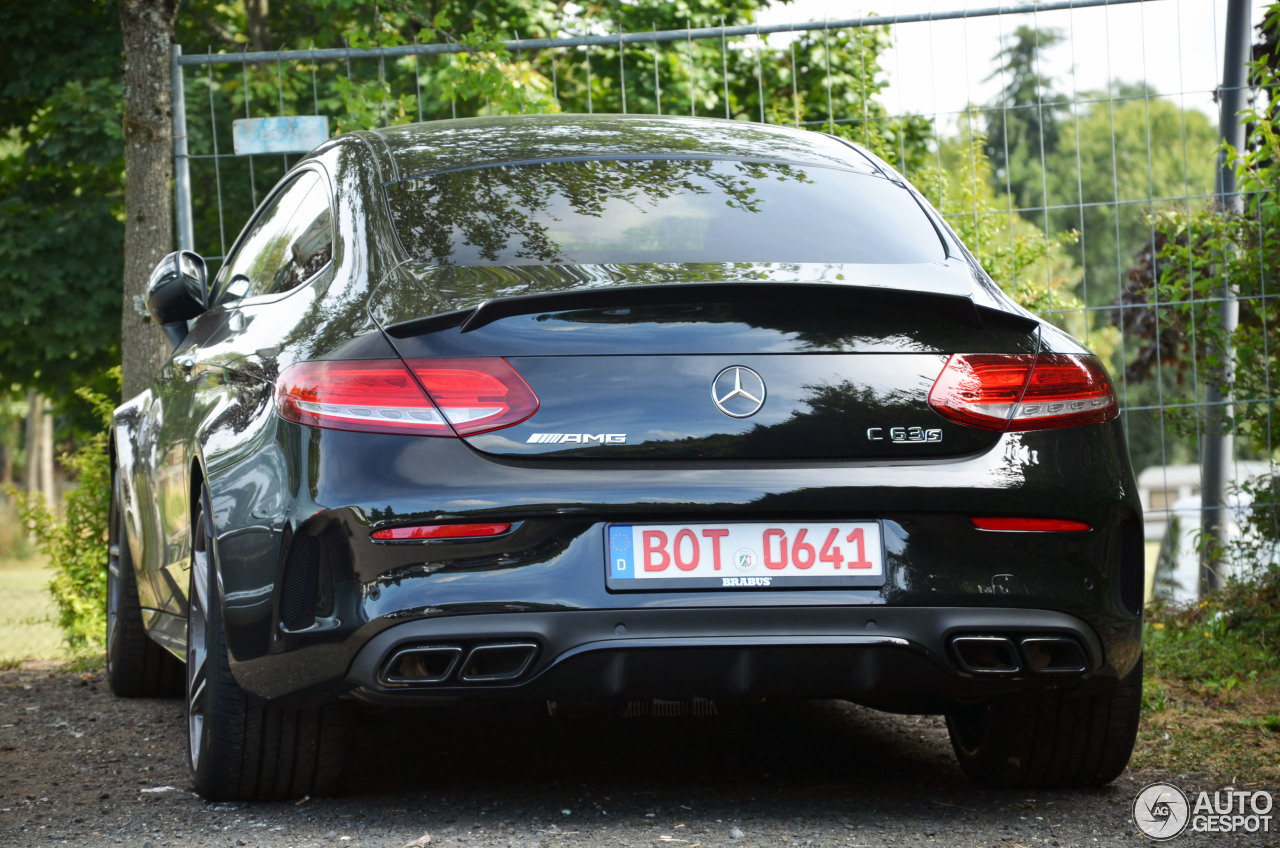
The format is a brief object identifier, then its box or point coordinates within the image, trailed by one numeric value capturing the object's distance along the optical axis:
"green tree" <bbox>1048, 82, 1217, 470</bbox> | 65.20
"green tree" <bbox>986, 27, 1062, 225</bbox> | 69.50
